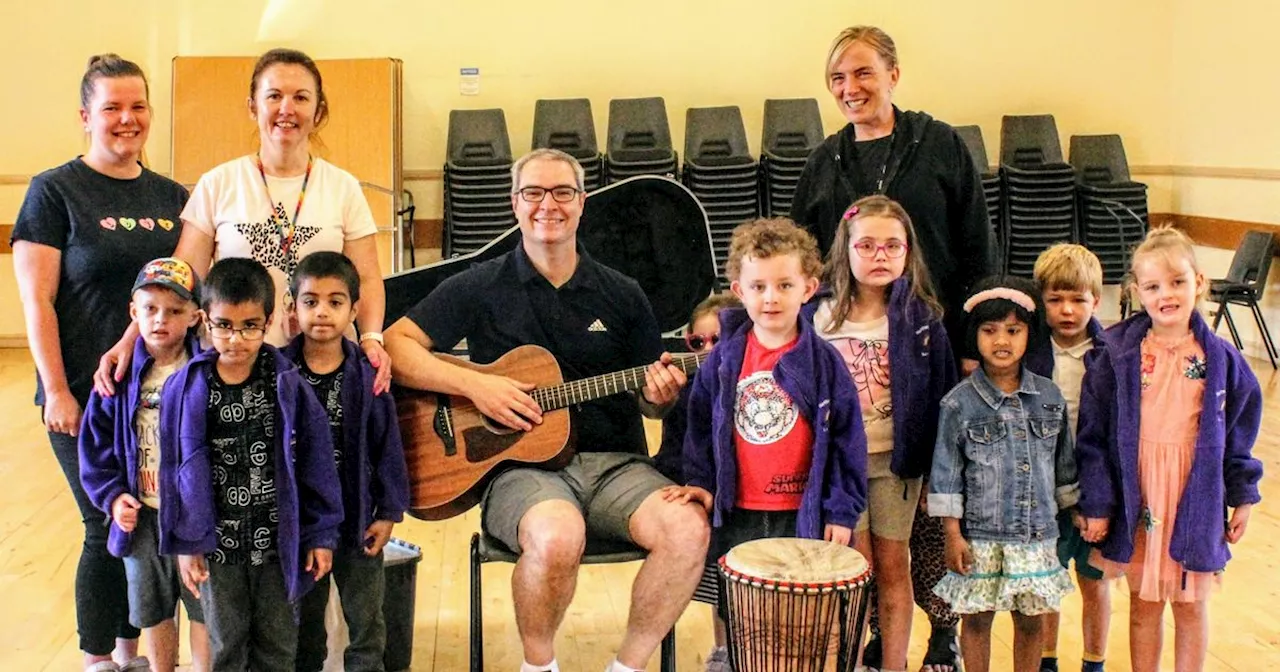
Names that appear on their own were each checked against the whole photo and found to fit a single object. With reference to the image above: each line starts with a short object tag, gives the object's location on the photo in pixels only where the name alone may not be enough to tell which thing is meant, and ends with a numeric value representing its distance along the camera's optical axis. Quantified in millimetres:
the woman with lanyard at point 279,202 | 2678
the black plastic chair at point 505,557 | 2643
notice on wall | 8000
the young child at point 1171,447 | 2615
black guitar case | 4602
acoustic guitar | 2783
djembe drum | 2291
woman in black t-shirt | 2695
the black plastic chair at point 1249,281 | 7082
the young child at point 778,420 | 2559
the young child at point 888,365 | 2699
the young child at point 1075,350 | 2754
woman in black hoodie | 2975
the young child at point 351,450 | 2570
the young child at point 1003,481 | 2611
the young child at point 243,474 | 2398
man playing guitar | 2584
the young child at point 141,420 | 2518
